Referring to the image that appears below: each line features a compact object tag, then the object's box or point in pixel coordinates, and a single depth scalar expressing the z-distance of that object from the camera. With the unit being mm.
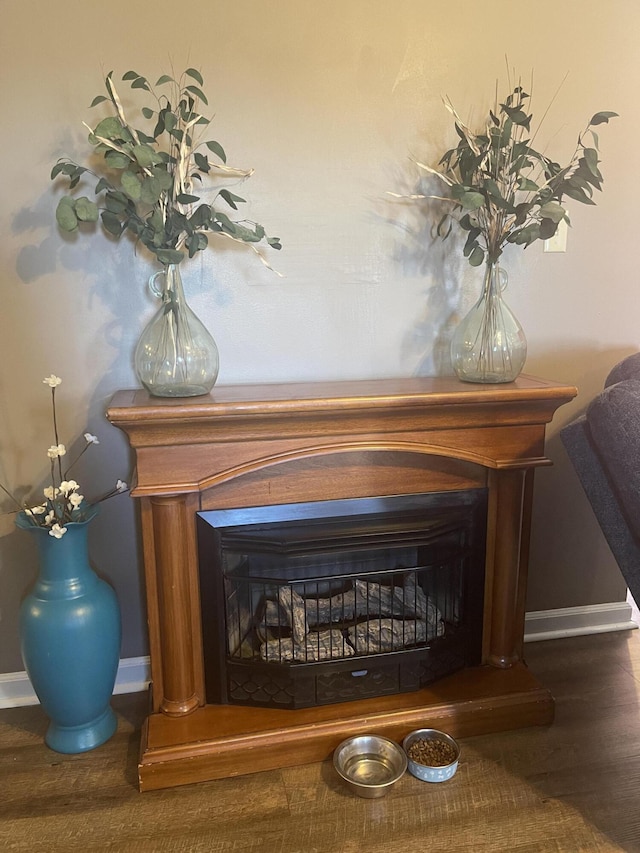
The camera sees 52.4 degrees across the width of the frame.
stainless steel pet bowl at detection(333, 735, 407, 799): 1561
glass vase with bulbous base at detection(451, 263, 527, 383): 1784
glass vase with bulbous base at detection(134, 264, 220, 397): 1597
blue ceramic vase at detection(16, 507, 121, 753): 1637
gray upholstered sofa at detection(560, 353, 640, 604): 1392
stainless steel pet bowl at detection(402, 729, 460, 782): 1581
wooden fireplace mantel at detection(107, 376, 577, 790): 1562
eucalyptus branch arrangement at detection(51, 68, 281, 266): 1479
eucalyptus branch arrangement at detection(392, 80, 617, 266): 1669
